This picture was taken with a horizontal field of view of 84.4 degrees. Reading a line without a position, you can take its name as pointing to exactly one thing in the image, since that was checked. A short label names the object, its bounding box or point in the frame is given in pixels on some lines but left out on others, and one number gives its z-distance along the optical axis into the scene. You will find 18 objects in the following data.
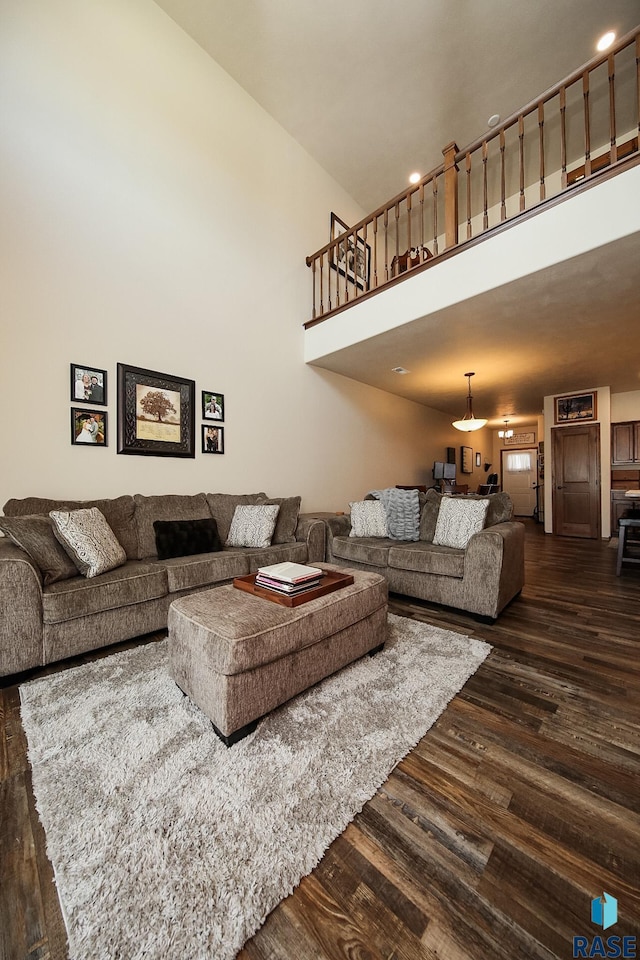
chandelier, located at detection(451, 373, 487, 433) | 5.23
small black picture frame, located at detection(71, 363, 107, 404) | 2.67
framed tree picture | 2.94
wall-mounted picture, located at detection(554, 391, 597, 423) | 6.12
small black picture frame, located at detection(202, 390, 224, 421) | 3.48
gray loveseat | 2.48
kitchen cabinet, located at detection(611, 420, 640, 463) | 6.09
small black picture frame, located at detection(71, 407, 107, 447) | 2.68
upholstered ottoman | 1.31
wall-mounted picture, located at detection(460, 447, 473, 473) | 8.57
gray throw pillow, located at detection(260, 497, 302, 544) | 3.42
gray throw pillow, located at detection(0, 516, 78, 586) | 1.98
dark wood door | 6.05
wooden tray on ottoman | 1.64
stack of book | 1.70
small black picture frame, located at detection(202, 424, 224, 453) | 3.50
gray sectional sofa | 1.77
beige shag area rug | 0.80
